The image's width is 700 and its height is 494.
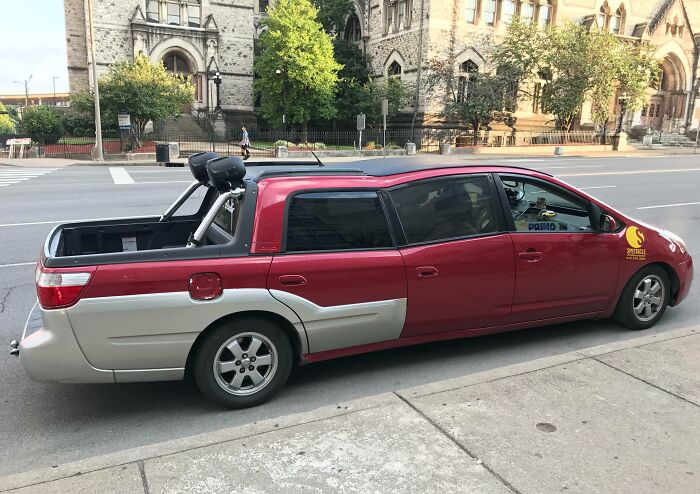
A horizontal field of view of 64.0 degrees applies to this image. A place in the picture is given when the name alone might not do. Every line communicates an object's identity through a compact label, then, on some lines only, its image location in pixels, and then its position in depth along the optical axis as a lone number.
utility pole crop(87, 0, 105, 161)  25.55
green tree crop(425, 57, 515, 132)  35.41
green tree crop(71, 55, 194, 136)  29.45
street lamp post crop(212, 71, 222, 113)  36.11
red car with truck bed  3.42
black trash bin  27.66
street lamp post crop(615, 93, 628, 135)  39.30
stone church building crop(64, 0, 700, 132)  37.44
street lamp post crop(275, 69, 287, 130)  35.19
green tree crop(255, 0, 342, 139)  34.69
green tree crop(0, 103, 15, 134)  76.69
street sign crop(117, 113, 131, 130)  28.20
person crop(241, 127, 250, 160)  29.30
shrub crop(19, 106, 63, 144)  33.19
